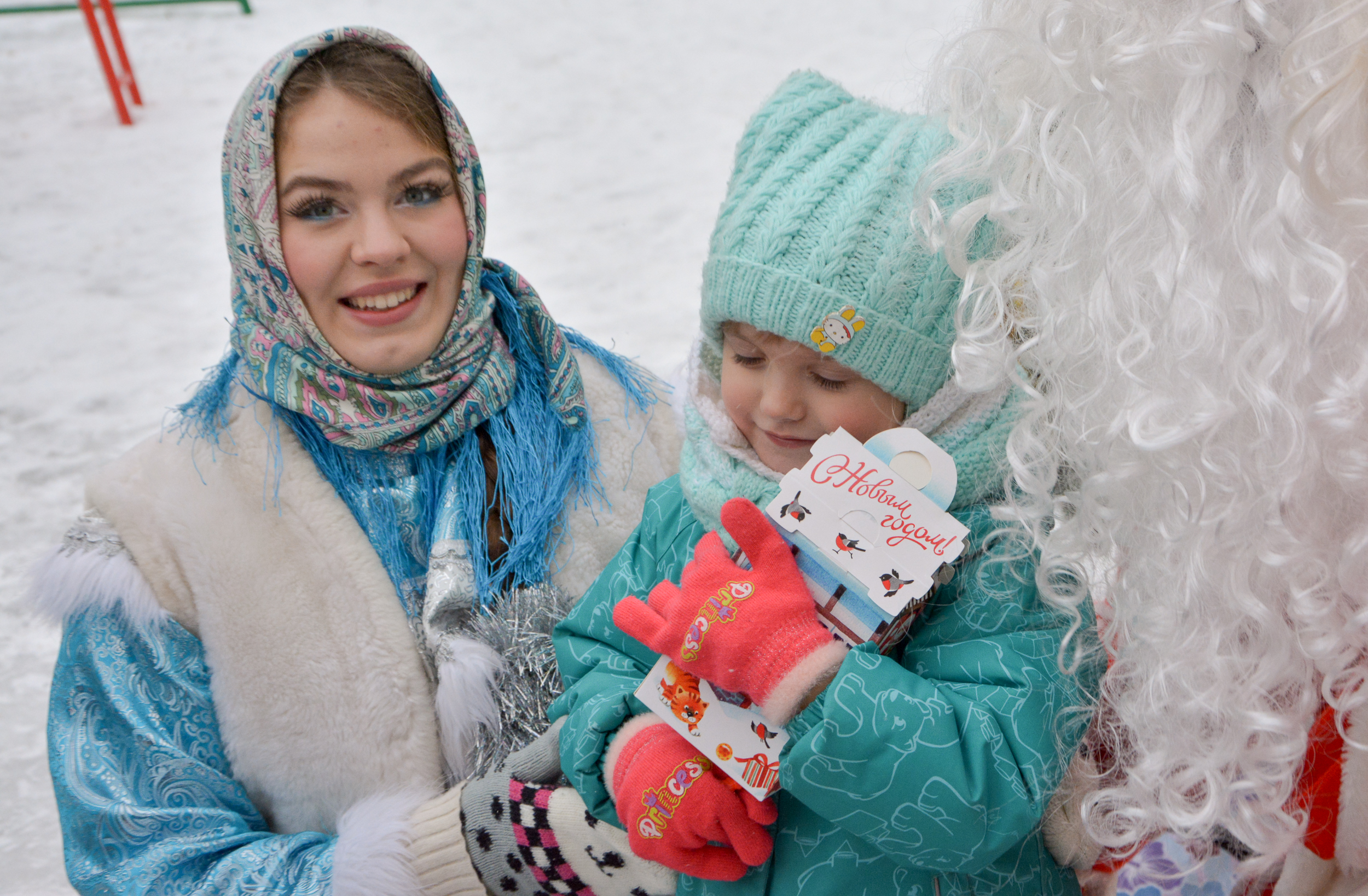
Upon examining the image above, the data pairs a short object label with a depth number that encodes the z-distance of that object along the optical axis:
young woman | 1.24
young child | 0.88
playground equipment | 3.82
